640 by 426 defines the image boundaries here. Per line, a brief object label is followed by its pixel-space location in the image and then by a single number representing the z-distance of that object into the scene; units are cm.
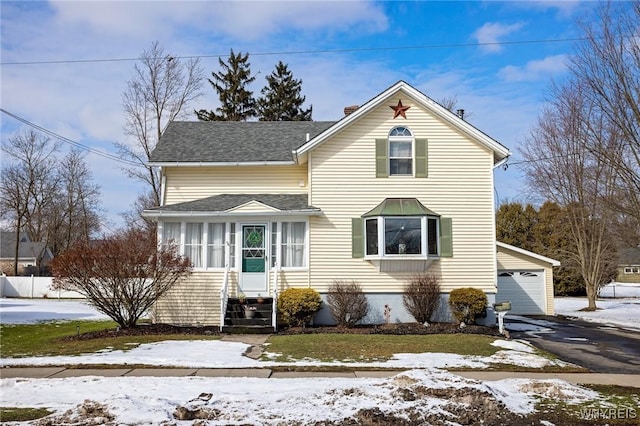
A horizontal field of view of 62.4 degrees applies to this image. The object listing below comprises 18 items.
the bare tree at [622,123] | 1669
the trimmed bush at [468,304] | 1602
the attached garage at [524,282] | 2338
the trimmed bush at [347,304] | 1603
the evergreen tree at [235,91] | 4400
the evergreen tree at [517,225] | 3716
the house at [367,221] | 1641
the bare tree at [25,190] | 4412
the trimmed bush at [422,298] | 1611
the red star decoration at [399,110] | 1714
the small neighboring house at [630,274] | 6581
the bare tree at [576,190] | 2583
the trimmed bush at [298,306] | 1559
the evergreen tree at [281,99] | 4606
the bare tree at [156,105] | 3234
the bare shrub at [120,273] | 1362
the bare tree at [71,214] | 4788
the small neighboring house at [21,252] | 5356
